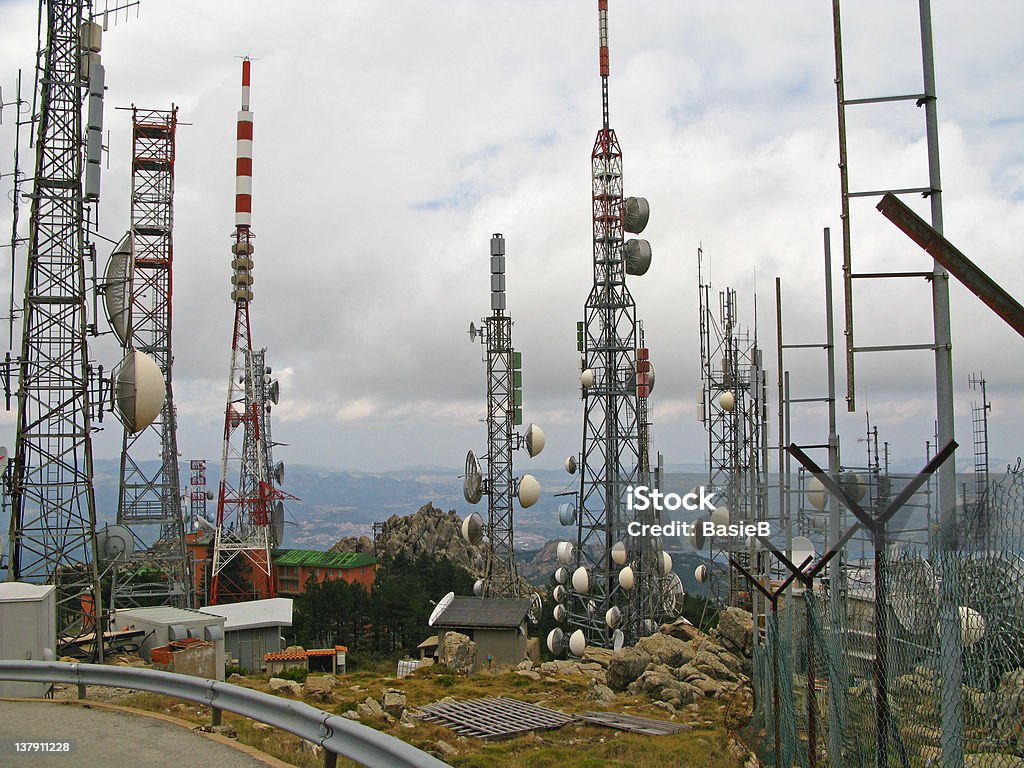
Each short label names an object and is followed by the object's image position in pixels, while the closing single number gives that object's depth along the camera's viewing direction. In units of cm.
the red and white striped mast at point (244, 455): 4159
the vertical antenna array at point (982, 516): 505
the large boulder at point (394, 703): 1536
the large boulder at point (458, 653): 2580
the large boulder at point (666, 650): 2195
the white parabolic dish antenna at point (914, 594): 571
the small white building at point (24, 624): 1136
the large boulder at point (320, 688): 1636
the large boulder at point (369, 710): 1363
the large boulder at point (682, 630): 2723
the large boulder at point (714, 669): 2152
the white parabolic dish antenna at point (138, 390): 1523
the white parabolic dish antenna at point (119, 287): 1778
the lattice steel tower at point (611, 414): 3062
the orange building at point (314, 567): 6588
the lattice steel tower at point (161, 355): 3161
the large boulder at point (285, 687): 1630
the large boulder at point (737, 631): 2595
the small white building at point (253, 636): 2802
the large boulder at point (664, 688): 1817
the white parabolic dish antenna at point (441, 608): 3062
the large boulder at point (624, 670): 2025
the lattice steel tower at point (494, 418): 3462
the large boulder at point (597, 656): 2583
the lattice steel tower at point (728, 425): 3031
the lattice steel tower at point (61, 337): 1897
